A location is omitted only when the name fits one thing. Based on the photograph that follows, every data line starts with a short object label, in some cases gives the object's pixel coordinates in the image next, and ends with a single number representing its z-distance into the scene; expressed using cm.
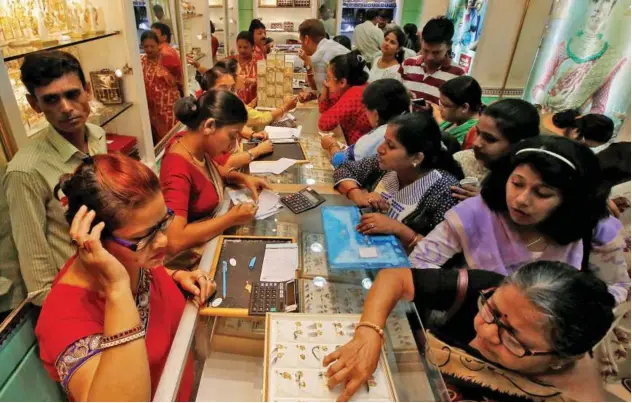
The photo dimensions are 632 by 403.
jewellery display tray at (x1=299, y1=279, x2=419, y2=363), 99
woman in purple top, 115
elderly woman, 74
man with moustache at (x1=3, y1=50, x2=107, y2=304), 119
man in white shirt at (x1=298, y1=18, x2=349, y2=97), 350
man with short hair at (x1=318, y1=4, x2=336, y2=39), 652
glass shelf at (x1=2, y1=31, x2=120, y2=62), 138
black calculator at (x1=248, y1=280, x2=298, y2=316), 107
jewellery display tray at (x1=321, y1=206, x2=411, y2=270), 118
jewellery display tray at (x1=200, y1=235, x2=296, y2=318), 109
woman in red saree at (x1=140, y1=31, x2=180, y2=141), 300
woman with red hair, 78
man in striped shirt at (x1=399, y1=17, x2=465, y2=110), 274
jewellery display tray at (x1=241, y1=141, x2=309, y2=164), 235
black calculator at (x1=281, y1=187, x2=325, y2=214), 171
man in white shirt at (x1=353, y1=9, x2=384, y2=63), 498
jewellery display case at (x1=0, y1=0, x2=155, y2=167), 143
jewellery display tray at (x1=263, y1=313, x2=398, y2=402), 81
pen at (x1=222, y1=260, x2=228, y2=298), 115
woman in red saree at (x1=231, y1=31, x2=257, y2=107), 346
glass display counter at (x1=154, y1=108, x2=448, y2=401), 89
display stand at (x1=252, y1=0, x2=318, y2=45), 656
